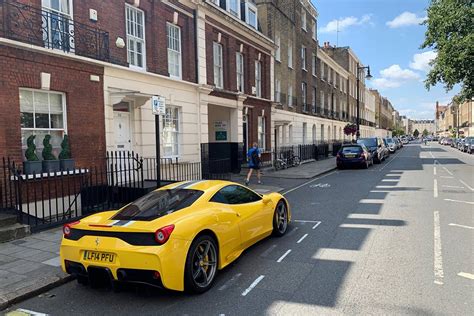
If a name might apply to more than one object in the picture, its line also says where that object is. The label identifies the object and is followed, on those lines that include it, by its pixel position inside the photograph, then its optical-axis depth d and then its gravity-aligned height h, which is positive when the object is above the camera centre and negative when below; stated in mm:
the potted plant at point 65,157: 8922 -268
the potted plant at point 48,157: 8445 -232
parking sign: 8086 +916
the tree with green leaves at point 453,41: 21484 +6012
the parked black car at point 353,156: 21703 -948
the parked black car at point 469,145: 37938 -787
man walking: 15125 -732
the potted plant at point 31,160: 8117 -288
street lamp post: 33056 +6069
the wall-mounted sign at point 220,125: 19406 +992
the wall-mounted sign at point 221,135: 19430 +457
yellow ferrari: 4121 -1184
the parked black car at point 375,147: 25552 -497
